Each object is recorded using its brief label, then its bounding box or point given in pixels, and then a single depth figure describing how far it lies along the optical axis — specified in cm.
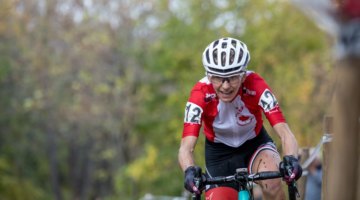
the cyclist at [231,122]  1449
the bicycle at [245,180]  1321
